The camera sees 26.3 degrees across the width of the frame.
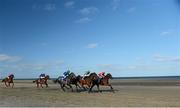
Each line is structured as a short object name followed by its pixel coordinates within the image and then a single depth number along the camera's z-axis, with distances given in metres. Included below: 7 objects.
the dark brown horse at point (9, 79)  50.75
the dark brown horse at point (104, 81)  33.66
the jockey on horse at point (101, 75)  33.66
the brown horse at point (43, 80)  46.08
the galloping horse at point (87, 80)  34.50
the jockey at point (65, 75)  37.23
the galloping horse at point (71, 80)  36.50
